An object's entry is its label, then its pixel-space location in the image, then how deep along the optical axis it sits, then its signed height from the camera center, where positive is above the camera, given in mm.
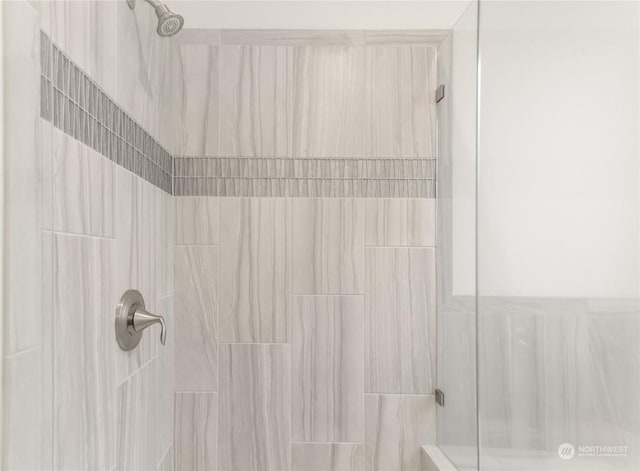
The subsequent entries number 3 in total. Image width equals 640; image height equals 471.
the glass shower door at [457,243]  1435 -26
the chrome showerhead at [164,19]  1254 +510
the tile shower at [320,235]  860 -3
